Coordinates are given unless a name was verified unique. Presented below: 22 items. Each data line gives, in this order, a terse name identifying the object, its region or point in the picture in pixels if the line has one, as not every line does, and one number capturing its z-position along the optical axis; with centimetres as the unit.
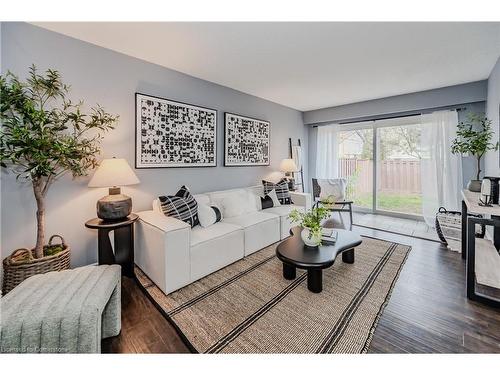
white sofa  201
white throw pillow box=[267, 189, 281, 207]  373
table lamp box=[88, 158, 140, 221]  210
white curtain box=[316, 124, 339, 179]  526
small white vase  217
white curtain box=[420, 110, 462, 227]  374
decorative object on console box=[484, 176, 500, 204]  212
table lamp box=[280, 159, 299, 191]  446
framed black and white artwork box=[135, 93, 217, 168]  269
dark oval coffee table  192
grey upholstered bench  111
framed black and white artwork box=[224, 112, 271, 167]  368
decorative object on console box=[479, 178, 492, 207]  213
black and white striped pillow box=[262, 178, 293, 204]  381
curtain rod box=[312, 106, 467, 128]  376
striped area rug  146
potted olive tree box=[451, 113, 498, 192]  265
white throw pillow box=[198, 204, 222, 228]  264
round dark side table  217
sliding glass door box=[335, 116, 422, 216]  446
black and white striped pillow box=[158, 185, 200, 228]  241
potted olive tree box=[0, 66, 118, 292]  172
